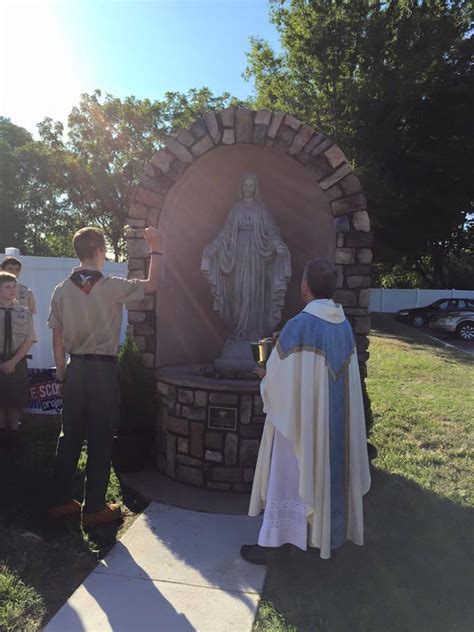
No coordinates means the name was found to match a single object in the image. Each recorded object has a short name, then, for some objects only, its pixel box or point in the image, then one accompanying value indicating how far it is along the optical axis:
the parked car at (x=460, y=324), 17.97
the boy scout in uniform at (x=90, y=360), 3.33
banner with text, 5.69
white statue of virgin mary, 5.00
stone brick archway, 4.47
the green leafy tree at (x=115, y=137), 20.75
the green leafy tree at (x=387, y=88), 15.15
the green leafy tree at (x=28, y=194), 22.36
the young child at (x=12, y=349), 4.56
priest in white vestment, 2.77
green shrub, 4.45
